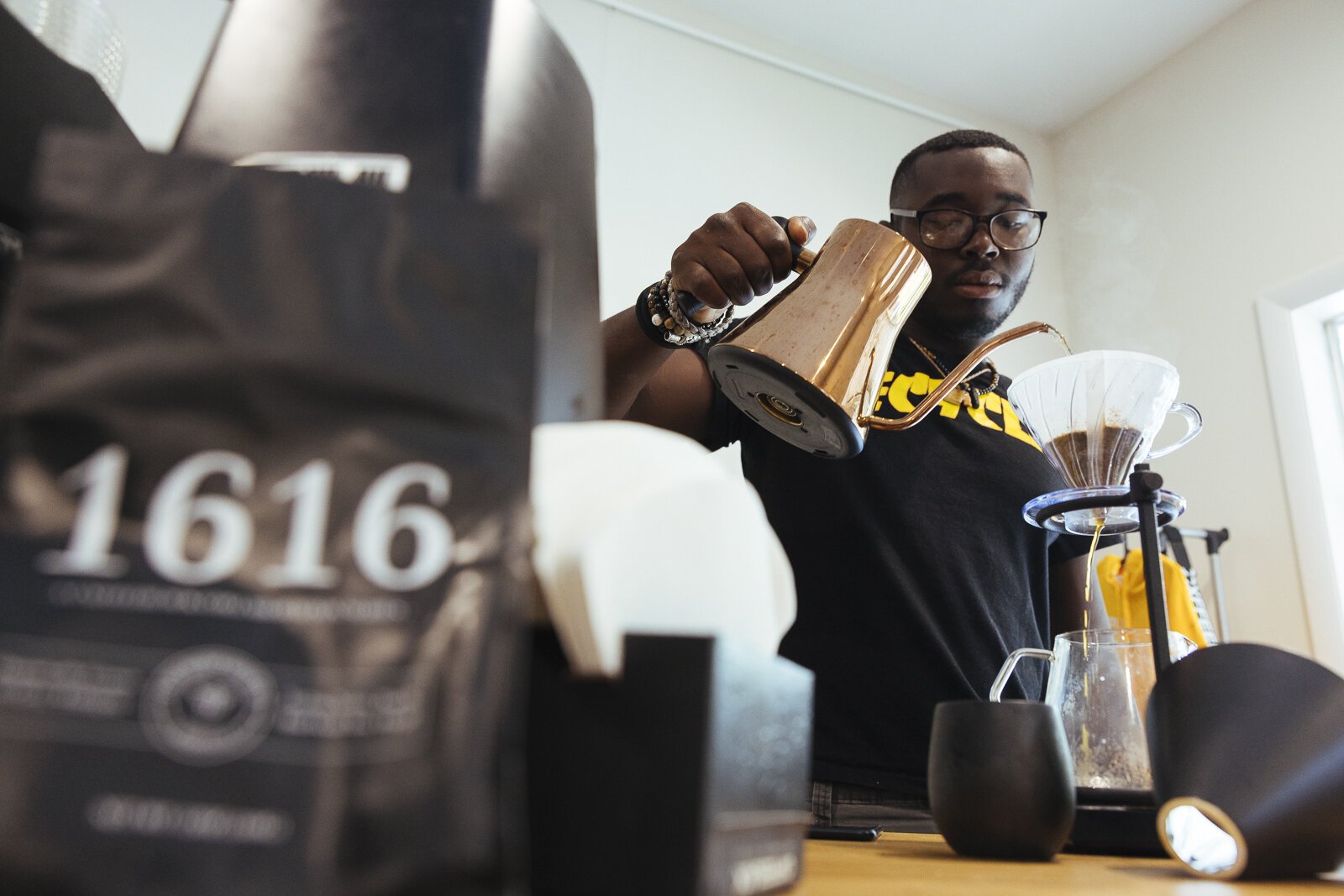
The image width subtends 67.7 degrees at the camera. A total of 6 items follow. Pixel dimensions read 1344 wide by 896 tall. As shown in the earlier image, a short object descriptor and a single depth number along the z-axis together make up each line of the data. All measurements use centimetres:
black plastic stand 55
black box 20
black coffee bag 17
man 97
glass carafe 61
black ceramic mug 48
